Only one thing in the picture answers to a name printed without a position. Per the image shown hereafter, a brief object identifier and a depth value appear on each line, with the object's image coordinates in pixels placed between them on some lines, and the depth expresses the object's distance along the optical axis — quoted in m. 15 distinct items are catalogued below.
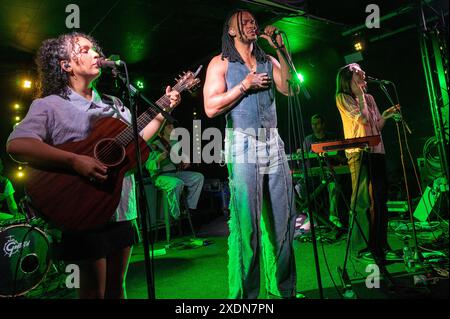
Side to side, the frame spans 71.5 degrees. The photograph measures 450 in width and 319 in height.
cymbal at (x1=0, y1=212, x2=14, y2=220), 5.17
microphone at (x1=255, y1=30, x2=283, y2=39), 2.26
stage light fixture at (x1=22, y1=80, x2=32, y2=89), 8.56
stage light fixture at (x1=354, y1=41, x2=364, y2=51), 8.38
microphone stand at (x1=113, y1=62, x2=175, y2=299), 1.74
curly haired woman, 1.75
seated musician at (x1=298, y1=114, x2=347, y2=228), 6.29
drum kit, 4.11
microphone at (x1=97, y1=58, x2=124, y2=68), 1.95
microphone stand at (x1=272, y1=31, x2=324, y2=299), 2.19
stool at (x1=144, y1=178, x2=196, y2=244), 7.13
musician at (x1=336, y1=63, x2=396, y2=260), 4.08
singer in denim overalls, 2.26
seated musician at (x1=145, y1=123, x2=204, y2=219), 6.30
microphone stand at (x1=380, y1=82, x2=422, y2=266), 3.59
